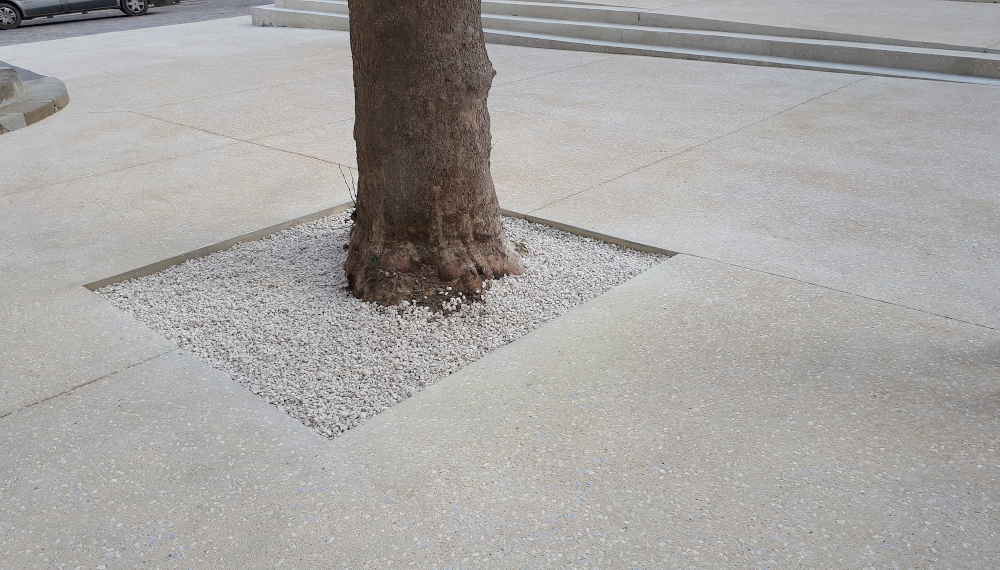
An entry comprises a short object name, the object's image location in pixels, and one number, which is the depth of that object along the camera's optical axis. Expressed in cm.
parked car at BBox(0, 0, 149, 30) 1580
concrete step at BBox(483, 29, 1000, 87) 770
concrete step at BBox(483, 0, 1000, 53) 860
